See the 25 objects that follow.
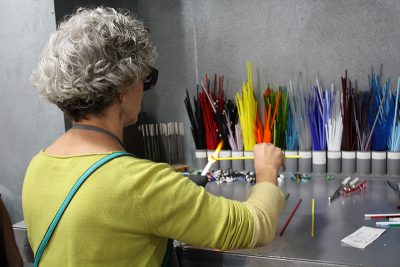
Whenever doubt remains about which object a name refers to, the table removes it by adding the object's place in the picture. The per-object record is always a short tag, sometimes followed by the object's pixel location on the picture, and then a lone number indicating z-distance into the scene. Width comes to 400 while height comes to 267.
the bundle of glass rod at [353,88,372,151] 1.67
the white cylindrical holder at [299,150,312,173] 1.78
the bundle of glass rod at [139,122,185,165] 2.04
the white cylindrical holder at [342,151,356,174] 1.71
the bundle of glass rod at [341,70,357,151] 1.68
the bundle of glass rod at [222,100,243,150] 1.88
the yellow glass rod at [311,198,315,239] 1.17
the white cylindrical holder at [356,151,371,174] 1.68
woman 0.74
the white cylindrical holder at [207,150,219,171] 1.93
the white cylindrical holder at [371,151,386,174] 1.67
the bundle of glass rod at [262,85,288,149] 1.82
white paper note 1.07
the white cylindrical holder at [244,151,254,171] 1.85
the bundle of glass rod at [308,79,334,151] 1.73
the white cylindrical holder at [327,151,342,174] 1.73
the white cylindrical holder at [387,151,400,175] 1.64
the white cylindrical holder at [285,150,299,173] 1.81
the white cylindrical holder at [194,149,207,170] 1.95
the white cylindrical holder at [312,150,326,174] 1.75
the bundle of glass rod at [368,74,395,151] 1.65
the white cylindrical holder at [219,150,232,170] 1.90
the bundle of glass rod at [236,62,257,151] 1.85
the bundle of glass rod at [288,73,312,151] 1.79
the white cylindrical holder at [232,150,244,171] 1.88
